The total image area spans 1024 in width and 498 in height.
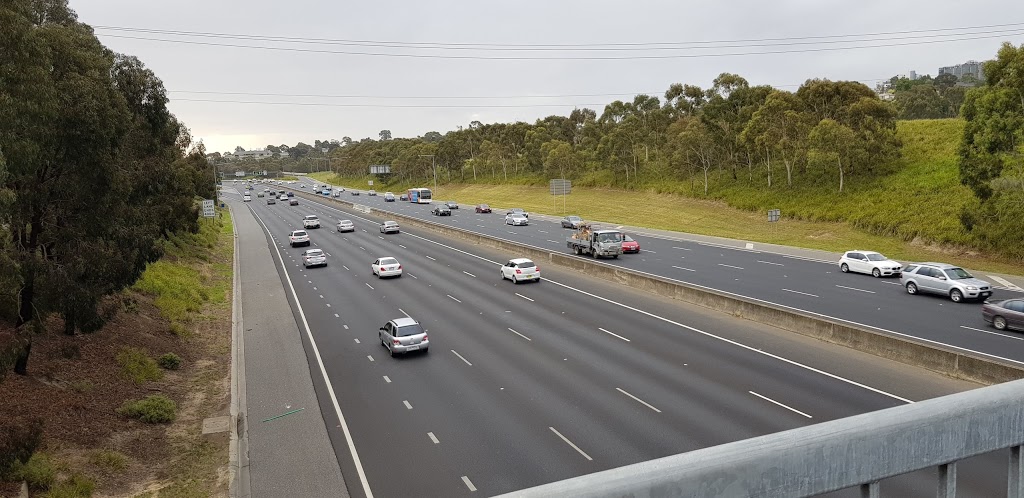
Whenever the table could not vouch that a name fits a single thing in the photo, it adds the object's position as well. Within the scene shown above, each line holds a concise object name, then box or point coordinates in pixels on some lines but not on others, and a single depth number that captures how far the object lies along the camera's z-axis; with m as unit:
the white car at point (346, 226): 72.00
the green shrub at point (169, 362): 24.30
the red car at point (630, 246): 49.31
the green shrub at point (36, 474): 13.66
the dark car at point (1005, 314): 23.28
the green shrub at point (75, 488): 13.59
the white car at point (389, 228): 69.00
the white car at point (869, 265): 36.69
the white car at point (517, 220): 72.81
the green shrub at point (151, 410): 19.03
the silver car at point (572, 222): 68.38
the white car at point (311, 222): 77.06
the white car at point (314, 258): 47.38
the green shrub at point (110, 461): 15.50
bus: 120.14
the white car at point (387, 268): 41.66
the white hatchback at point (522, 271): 38.34
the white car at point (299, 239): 60.28
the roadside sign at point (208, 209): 64.06
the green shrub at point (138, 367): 22.17
